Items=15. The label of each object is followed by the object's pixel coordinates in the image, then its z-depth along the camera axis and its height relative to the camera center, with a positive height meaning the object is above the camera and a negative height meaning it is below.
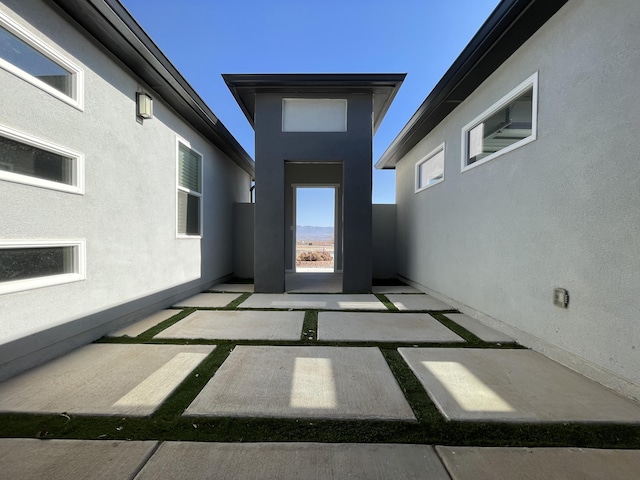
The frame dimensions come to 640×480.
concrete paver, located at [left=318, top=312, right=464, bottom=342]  3.05 -1.07
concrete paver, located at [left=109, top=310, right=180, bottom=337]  3.14 -1.10
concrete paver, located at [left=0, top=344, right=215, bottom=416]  1.80 -1.08
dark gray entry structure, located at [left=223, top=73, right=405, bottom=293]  5.25 +1.40
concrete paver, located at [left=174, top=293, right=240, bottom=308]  4.45 -1.11
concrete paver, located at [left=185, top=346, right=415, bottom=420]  1.78 -1.08
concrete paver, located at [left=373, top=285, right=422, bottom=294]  5.71 -1.09
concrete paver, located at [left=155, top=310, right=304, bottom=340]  3.07 -1.08
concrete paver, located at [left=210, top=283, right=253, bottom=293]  5.68 -1.13
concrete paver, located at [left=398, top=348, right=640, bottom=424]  1.76 -1.06
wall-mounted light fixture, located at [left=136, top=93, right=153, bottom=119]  3.63 +1.54
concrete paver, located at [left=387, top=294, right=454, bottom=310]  4.40 -1.07
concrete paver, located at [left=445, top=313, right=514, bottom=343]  3.07 -1.06
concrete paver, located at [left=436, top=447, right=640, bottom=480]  1.33 -1.07
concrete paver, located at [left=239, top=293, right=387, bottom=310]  4.36 -1.08
